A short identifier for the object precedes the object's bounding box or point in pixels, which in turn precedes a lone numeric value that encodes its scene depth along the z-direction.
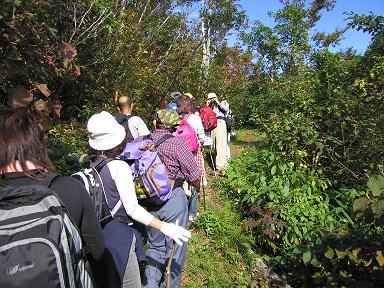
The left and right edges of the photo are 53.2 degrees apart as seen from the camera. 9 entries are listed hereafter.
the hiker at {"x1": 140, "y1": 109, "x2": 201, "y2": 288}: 3.51
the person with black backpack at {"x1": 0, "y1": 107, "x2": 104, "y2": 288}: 1.40
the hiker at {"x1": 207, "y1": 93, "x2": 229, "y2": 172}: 8.40
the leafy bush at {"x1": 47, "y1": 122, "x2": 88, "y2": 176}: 4.85
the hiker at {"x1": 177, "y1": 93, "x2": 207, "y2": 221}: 5.32
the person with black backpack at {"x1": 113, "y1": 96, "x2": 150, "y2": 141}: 4.68
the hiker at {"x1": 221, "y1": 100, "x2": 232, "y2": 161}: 8.60
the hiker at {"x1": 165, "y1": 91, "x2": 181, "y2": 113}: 6.00
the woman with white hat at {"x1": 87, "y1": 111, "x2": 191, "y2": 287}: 2.47
